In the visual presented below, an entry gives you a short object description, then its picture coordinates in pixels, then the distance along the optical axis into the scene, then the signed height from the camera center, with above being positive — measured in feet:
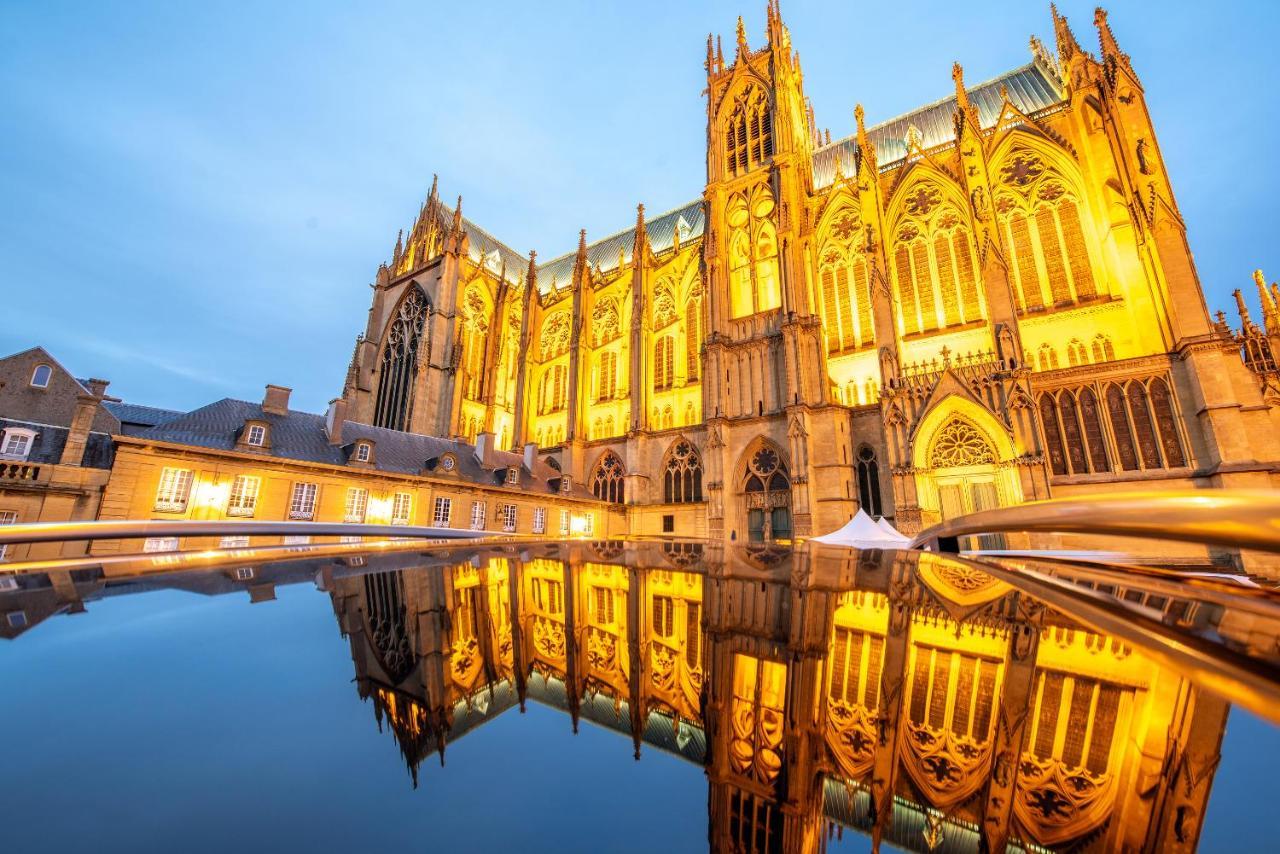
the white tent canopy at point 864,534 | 44.46 -0.02
